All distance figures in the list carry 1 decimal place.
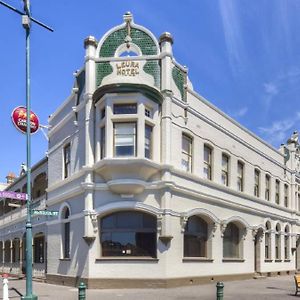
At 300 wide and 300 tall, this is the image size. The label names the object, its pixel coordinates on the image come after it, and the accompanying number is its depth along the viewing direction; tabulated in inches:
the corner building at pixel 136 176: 560.6
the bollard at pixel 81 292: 336.6
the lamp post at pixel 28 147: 391.7
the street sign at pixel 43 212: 421.8
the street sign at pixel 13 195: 413.3
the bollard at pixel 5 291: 396.5
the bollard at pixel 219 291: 352.8
